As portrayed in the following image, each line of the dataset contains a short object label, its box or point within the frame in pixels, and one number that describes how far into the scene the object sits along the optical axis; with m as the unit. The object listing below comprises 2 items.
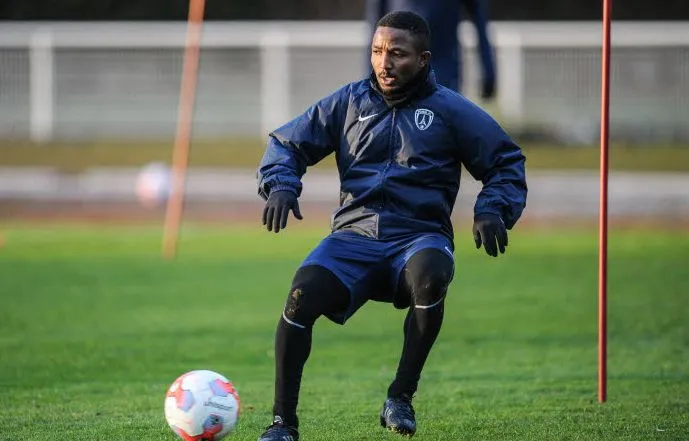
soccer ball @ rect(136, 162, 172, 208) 39.19
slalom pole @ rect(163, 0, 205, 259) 25.47
